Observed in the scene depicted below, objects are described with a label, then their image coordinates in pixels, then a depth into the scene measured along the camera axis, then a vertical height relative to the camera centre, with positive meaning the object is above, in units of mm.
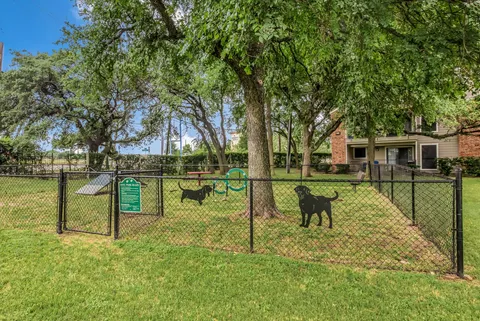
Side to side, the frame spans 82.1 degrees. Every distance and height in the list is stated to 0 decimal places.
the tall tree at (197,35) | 3431 +2107
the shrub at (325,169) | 20167 -427
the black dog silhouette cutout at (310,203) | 3737 -549
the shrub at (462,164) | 15531 -60
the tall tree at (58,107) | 14320 +3243
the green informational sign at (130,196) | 4199 -494
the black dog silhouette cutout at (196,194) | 5320 -591
